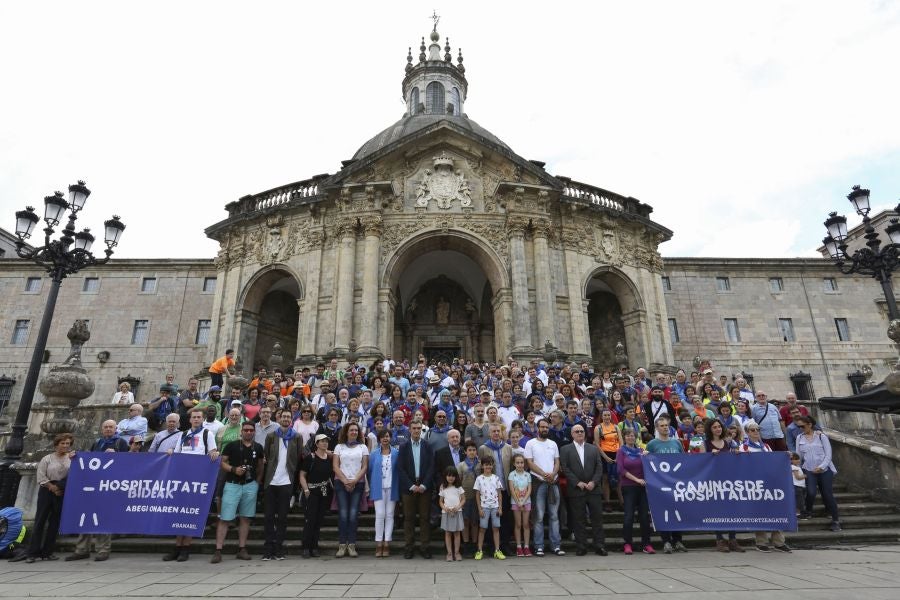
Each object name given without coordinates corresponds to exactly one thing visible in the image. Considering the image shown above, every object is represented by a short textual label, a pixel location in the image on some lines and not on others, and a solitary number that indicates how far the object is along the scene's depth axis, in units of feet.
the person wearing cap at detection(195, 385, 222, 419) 31.17
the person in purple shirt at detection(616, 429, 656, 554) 23.65
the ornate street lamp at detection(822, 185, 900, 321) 39.22
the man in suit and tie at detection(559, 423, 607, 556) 23.43
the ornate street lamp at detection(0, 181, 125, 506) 29.40
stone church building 67.97
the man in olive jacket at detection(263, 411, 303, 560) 23.02
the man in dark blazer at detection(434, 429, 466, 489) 24.30
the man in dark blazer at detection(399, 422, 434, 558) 22.88
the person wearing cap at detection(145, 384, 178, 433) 33.32
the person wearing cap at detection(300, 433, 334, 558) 23.50
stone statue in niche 84.07
